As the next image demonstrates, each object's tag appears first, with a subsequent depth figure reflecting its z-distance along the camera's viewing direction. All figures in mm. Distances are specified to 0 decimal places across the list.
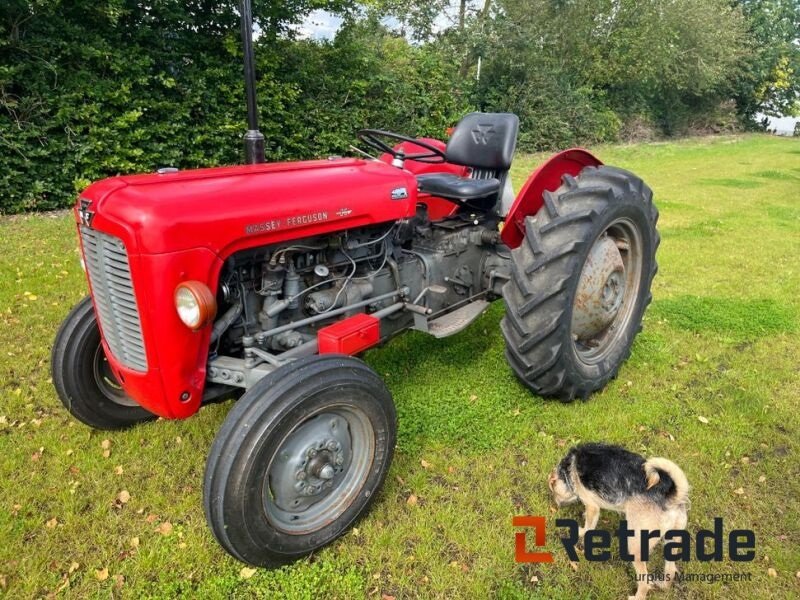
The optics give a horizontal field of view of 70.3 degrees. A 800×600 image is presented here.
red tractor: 1965
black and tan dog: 1957
